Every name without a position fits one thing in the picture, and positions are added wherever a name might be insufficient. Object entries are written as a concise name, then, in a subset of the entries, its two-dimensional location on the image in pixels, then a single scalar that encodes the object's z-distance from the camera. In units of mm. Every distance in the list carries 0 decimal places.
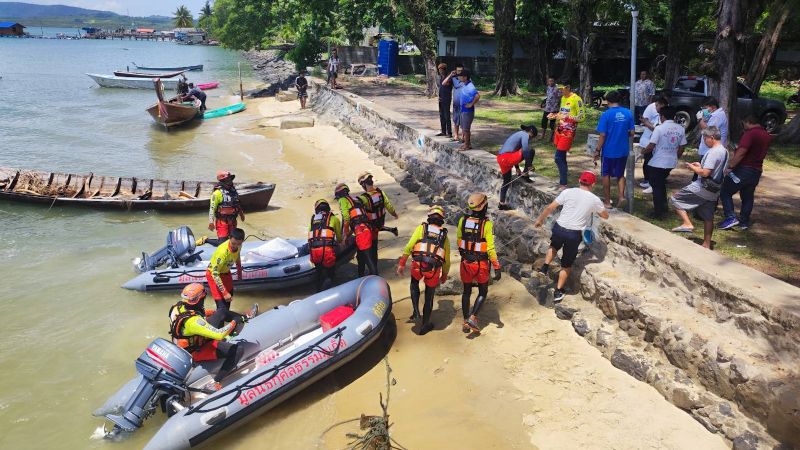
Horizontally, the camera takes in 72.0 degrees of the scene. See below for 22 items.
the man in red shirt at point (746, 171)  7312
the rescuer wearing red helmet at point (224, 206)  8812
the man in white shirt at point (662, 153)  7918
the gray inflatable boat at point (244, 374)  5520
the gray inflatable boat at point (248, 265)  8797
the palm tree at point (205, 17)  128250
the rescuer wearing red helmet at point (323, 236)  7930
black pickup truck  14359
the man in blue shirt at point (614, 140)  8055
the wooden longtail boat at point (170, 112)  23781
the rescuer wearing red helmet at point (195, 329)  5867
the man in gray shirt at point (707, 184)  6922
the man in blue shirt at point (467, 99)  10961
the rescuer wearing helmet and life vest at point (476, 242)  6520
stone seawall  4898
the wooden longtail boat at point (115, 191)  12555
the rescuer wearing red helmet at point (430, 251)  6562
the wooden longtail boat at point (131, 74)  41906
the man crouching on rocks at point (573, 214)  6730
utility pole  7926
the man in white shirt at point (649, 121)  8617
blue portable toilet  30766
